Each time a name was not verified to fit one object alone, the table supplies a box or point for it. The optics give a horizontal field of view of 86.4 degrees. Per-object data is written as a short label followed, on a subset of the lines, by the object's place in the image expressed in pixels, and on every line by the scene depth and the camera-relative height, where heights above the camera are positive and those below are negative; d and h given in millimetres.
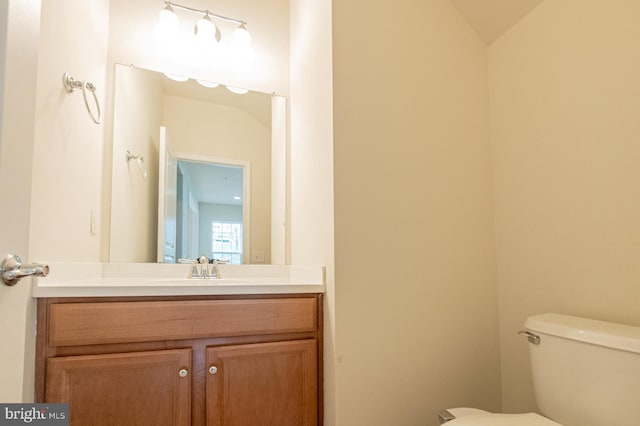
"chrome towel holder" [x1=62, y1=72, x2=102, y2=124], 1260 +604
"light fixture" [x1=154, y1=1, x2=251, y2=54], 1734 +1133
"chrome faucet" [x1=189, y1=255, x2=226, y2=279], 1690 -136
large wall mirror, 1663 +376
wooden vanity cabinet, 1068 -399
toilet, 964 -420
